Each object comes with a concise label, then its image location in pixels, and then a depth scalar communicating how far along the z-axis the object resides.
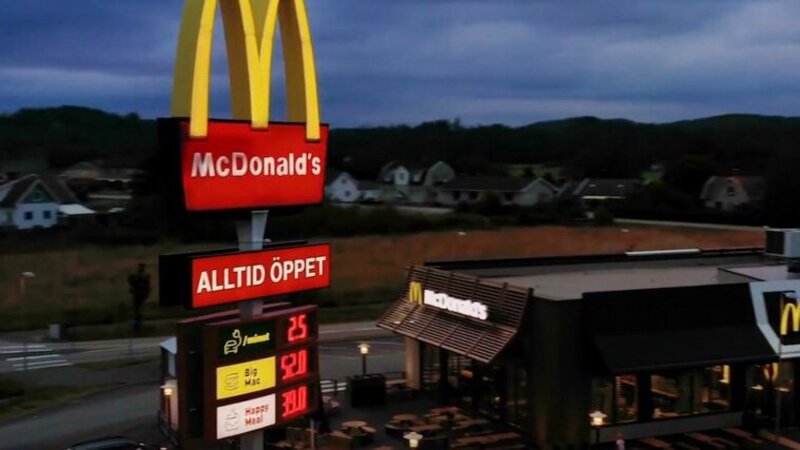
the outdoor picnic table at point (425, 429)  25.52
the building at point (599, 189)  109.56
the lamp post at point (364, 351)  30.66
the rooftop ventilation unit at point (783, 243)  33.84
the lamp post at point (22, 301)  37.48
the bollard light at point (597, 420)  23.28
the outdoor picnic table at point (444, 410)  27.36
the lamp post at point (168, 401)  25.44
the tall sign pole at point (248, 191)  14.70
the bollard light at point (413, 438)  20.83
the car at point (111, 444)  22.88
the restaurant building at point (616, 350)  24.17
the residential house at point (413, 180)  123.31
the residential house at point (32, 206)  89.44
